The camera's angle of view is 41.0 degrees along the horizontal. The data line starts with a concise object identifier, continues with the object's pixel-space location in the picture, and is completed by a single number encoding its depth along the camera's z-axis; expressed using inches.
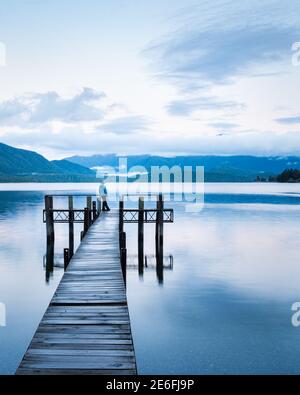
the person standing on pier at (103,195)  1098.1
